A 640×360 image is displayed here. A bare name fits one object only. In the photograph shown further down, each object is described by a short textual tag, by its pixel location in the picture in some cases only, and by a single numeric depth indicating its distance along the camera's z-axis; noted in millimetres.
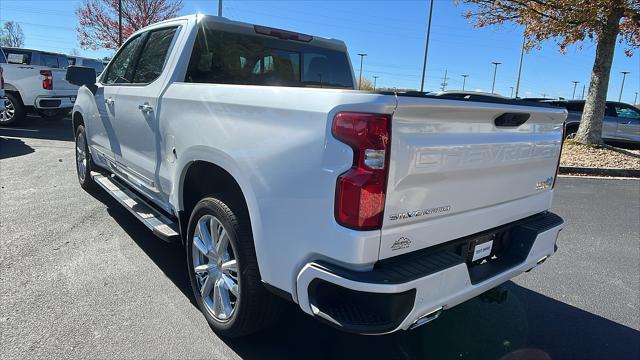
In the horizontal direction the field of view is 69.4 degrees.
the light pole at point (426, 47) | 21623
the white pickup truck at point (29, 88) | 11992
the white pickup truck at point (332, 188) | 1991
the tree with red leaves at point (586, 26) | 9773
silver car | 14805
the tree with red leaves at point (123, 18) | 29344
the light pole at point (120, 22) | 24925
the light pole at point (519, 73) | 31061
